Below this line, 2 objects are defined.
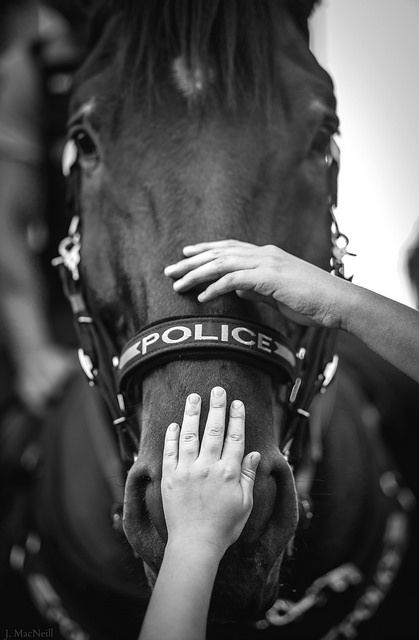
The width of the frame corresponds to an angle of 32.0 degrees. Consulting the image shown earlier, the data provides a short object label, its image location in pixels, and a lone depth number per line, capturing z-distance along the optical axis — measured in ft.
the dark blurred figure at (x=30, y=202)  7.21
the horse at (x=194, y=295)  3.68
